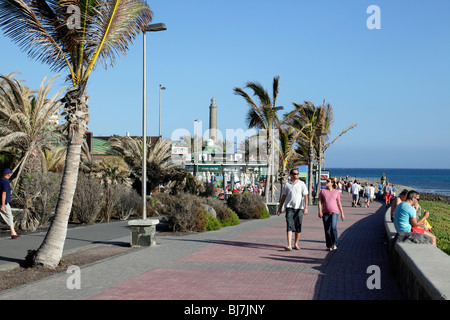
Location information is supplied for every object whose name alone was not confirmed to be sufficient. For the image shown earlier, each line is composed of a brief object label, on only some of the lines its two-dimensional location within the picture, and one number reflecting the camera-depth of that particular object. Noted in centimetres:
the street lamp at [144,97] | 1371
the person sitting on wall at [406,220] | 965
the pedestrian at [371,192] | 3400
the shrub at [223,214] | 1884
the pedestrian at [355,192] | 3272
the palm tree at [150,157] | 2730
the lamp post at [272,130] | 2602
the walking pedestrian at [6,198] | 1288
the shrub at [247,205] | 2250
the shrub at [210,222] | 1670
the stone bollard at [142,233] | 1270
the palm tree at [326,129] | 3844
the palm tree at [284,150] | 3150
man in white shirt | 1177
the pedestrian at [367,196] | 3340
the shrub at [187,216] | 1623
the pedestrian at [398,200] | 1234
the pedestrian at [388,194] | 3262
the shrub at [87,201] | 1817
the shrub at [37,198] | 1570
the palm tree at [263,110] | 2678
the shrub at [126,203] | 2088
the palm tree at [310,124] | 3531
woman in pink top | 1178
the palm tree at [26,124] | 1834
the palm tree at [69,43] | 955
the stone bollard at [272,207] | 2609
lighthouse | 9450
